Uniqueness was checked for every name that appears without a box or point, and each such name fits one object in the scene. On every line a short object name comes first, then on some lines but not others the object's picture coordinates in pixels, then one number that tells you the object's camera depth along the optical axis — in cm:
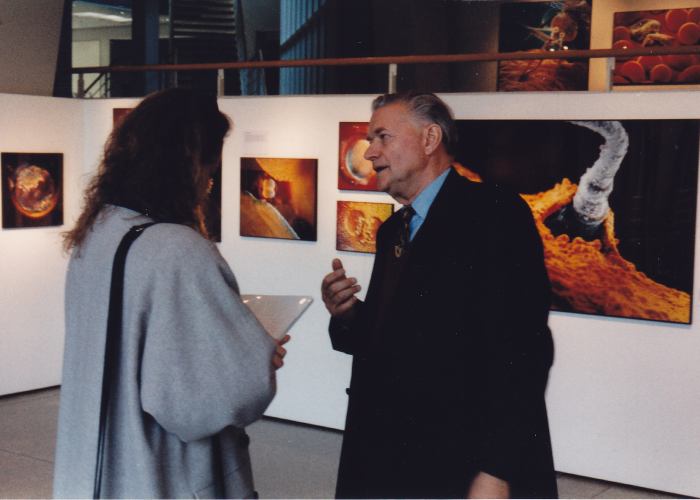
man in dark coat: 230
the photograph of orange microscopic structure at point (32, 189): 776
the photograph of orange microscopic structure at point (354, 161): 676
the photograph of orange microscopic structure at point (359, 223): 673
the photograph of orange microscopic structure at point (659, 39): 834
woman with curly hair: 212
